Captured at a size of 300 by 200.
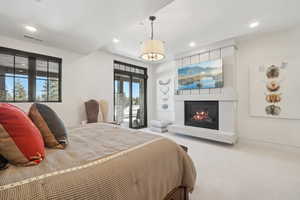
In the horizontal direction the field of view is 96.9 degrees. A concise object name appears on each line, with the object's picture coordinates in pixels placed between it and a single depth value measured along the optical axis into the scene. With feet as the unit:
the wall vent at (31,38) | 8.75
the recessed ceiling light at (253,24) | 8.93
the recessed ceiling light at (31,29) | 7.68
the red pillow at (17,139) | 2.57
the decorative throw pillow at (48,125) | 3.59
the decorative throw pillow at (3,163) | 2.48
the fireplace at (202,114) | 12.36
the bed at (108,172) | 2.13
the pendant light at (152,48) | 7.86
